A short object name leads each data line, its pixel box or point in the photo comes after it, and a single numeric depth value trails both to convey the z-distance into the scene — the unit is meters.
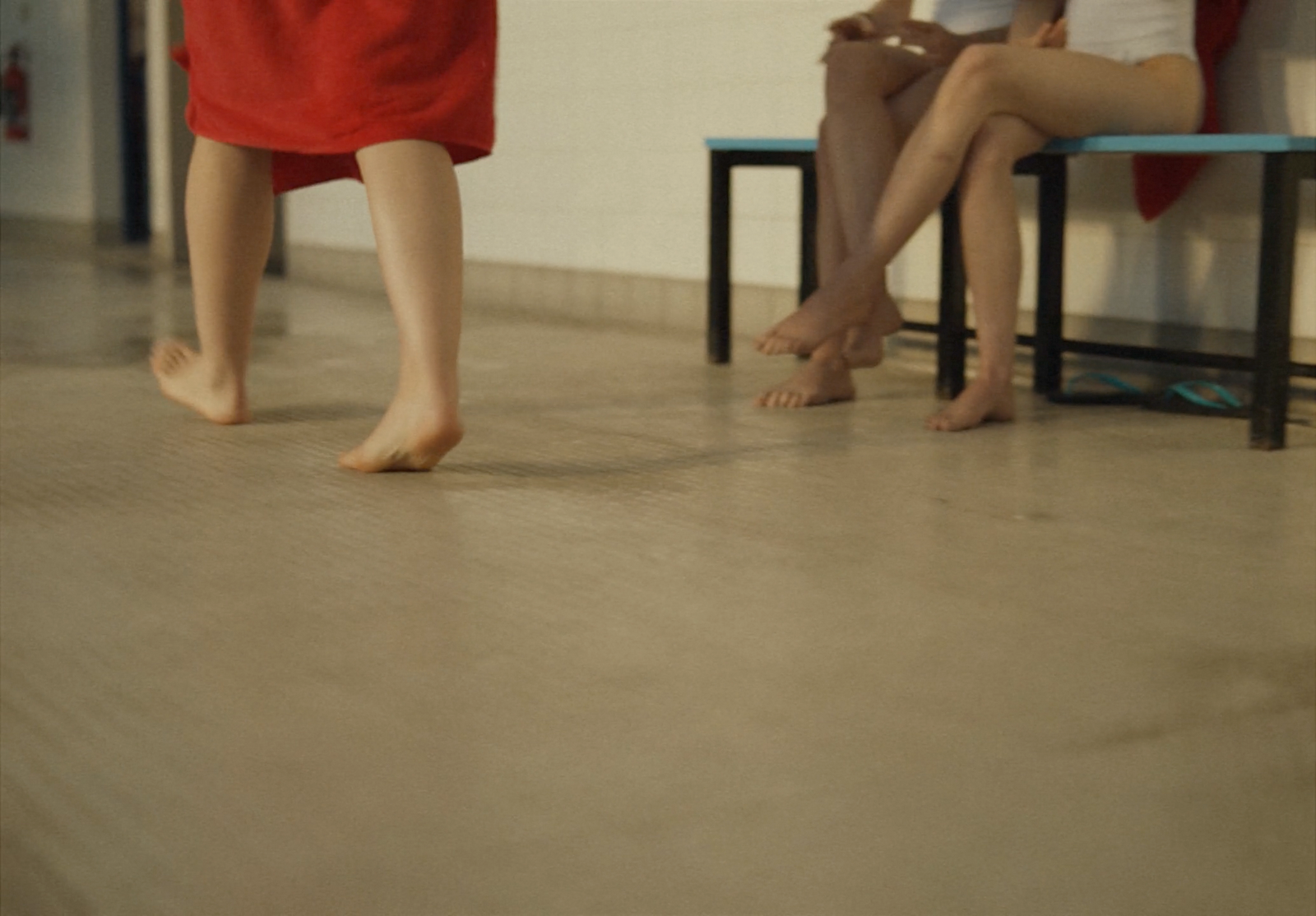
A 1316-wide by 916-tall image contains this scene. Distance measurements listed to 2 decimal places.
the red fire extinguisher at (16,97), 9.55
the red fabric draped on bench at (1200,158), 3.01
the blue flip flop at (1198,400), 2.80
